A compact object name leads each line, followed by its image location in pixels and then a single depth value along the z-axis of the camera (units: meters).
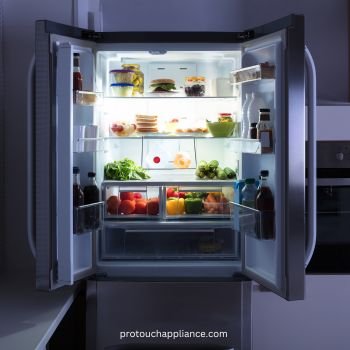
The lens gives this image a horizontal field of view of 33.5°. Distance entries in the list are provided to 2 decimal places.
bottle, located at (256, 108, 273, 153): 2.32
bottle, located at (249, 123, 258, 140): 2.42
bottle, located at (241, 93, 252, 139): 2.57
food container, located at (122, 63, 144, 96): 2.68
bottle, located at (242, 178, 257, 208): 2.51
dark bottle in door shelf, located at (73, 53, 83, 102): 2.38
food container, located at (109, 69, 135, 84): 2.62
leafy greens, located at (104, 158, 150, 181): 2.67
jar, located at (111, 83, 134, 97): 2.62
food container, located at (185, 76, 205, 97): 2.66
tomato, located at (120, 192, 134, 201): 2.75
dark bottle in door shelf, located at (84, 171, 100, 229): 2.49
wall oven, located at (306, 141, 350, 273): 2.75
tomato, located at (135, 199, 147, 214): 2.73
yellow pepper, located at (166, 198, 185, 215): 2.73
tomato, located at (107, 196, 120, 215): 2.70
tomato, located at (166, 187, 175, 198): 2.77
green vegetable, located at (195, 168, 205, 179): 2.70
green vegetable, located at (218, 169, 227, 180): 2.68
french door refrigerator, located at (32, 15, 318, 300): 2.21
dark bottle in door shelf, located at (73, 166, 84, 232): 2.38
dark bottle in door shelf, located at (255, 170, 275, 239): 2.37
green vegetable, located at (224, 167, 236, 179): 2.68
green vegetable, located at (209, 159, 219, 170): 2.71
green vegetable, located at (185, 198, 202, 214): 2.71
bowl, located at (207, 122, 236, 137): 2.64
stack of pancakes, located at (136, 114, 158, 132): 2.70
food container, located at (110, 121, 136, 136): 2.68
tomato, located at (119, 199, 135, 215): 2.71
